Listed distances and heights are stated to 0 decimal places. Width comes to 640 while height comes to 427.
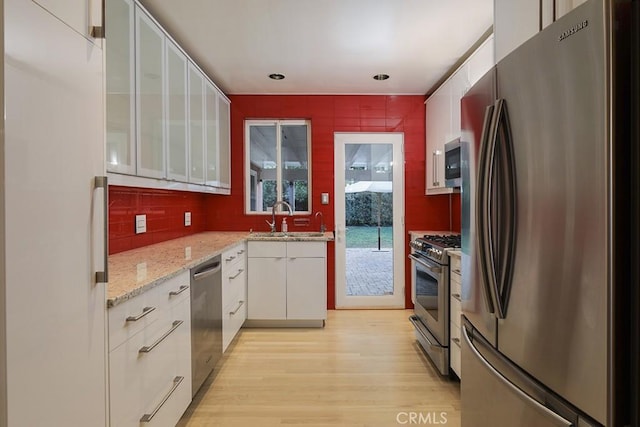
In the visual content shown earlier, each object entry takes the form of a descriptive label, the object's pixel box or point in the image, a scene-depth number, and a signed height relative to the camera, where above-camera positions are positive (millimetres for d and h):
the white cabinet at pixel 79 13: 935 +614
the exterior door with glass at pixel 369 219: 3969 -46
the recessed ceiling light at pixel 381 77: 3334 +1389
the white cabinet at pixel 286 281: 3359 -654
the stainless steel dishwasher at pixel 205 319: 1976 -664
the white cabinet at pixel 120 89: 1655 +661
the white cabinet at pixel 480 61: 2324 +1124
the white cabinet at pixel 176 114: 2336 +751
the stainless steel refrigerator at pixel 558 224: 766 -28
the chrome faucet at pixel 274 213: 3828 +31
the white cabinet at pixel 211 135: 3129 +780
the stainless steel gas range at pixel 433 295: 2391 -625
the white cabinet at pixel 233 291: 2619 -655
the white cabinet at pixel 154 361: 1250 -631
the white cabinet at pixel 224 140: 3520 +823
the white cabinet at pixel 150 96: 1940 +741
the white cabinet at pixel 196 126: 2738 +769
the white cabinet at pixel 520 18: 1113 +740
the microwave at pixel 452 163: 2848 +452
